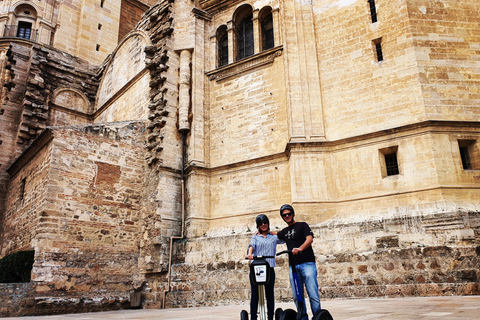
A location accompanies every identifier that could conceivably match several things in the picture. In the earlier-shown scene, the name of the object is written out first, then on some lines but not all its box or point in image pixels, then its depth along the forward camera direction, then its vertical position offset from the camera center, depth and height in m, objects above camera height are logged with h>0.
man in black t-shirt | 4.11 +0.19
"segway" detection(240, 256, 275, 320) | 3.92 -0.05
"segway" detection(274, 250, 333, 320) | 3.74 -0.39
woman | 4.16 +0.23
